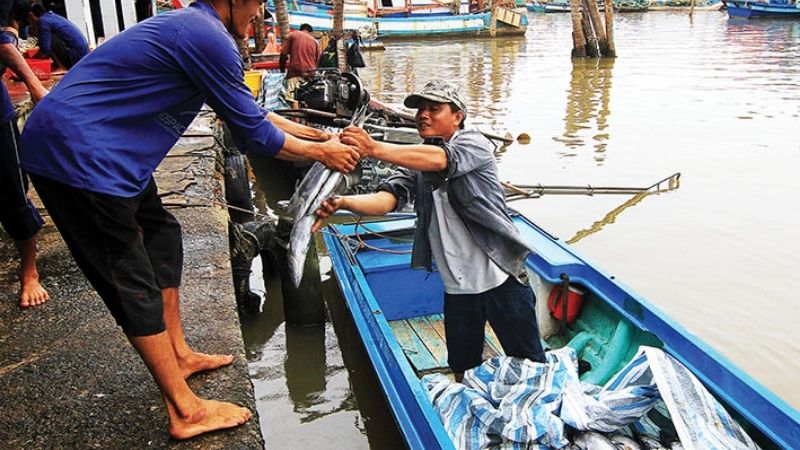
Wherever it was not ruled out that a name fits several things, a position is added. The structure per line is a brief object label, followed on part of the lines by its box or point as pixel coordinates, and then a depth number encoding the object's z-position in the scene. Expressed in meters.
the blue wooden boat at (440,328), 3.09
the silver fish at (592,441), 3.05
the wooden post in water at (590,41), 23.61
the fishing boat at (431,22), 32.78
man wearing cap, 3.15
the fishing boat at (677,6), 52.19
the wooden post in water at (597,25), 22.91
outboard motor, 6.25
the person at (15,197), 3.46
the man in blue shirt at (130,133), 2.12
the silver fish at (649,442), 3.08
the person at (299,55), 11.46
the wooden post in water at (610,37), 23.13
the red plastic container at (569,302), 4.58
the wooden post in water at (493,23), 32.40
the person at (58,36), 6.20
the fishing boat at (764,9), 37.66
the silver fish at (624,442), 3.04
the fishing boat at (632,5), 50.50
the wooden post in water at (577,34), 22.81
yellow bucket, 12.80
